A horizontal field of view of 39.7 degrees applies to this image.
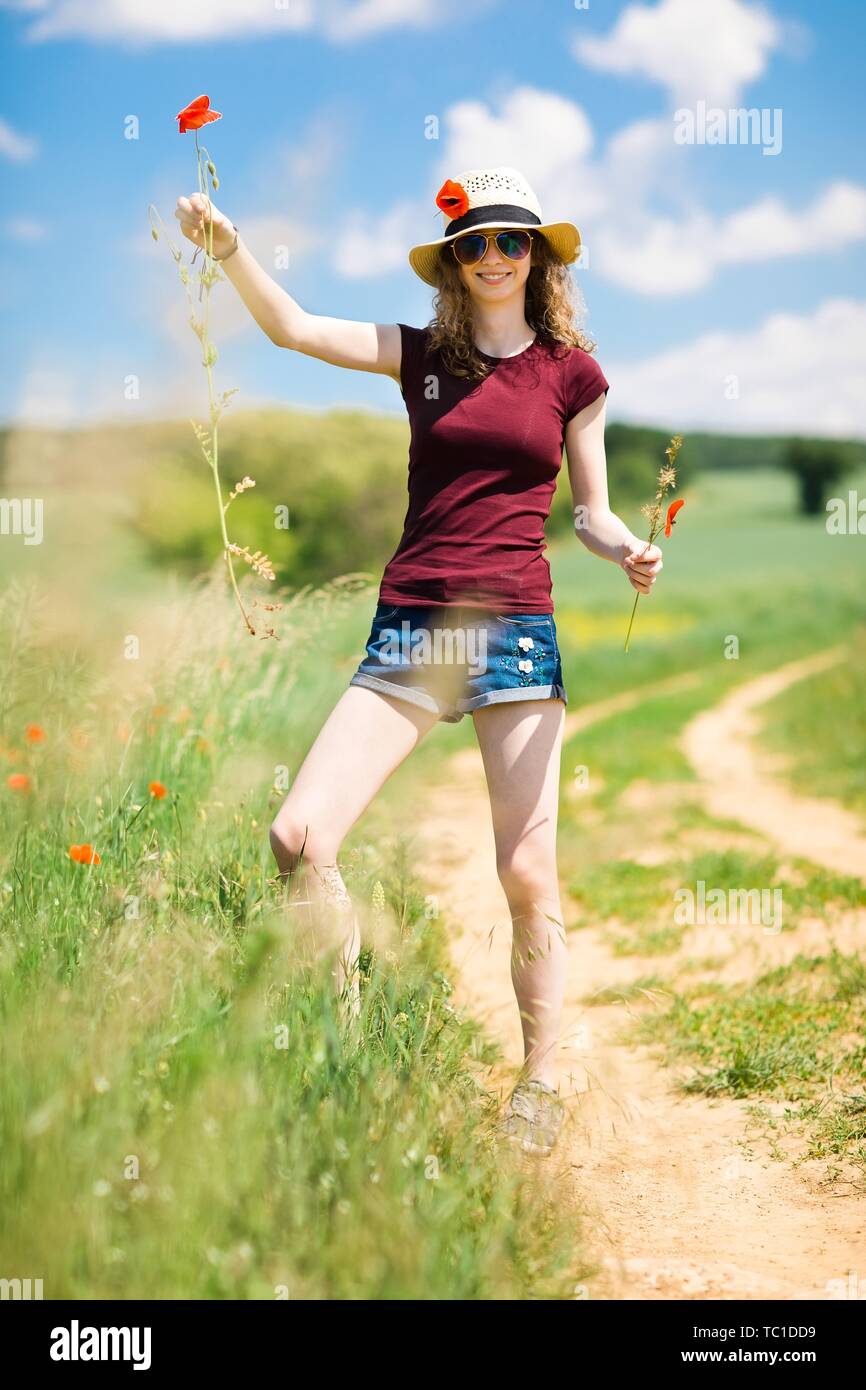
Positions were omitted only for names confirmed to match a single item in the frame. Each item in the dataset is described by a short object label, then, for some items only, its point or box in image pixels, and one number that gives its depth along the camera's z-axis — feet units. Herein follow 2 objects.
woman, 9.27
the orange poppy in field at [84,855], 9.54
